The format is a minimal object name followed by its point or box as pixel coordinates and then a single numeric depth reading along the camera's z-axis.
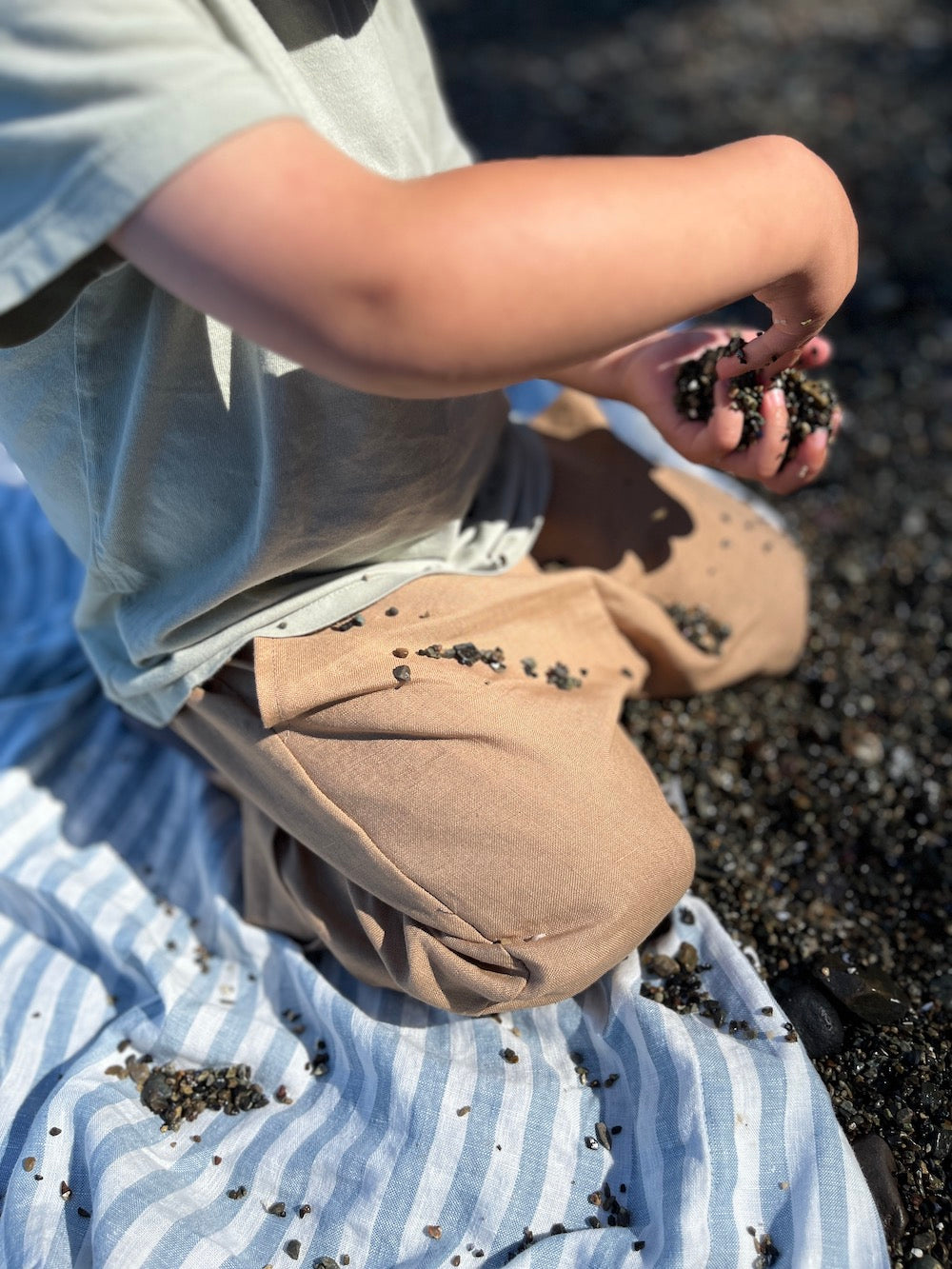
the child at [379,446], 0.29
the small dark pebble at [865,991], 0.47
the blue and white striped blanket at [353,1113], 0.42
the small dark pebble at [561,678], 0.48
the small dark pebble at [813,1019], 0.47
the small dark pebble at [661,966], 0.49
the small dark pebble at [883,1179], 0.42
